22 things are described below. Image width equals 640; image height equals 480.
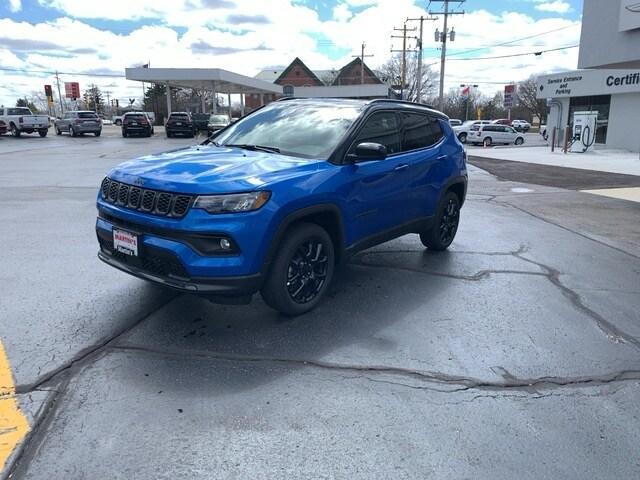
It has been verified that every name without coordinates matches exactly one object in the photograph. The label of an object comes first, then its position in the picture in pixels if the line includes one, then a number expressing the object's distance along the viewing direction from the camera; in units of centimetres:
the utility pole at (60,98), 9931
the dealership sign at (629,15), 1504
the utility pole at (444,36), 4359
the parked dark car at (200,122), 4205
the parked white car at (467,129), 3769
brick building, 9625
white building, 1584
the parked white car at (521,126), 6258
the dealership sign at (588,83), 2892
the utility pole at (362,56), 8391
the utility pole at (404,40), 6419
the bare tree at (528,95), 8272
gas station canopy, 4028
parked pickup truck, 3559
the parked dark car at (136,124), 3719
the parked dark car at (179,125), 3591
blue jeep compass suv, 382
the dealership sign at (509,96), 4827
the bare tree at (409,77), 7769
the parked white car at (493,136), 3703
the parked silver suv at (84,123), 3822
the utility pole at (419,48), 5237
